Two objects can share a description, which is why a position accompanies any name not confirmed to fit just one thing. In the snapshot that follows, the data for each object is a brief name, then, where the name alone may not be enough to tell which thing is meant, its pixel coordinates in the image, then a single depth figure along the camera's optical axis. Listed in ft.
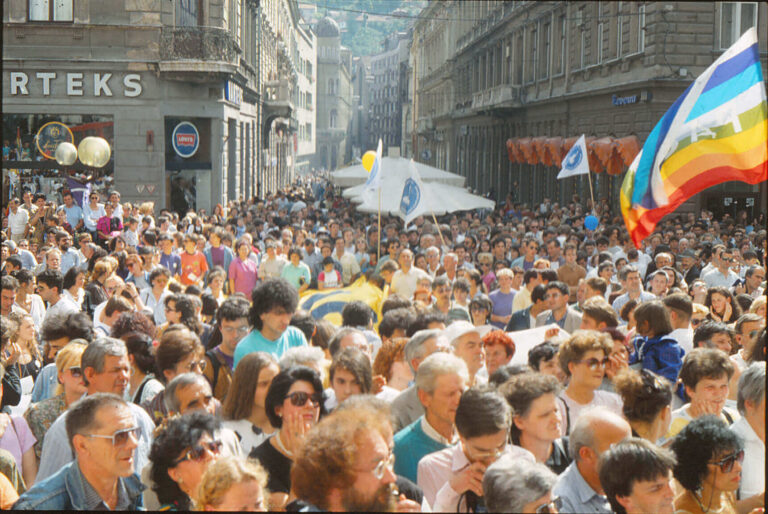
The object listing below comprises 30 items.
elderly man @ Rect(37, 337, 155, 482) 17.65
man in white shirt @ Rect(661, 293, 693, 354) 26.53
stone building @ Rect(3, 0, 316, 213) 81.82
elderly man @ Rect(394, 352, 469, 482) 17.39
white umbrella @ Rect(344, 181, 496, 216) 77.51
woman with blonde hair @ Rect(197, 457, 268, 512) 12.40
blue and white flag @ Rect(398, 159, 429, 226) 55.57
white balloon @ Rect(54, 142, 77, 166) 70.03
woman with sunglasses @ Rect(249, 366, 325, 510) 16.22
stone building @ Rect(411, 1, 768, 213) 90.68
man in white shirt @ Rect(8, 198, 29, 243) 55.57
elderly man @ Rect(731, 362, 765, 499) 17.67
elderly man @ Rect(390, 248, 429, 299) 39.52
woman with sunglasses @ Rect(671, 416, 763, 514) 15.53
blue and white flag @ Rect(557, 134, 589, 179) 64.13
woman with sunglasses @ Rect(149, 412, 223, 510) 14.69
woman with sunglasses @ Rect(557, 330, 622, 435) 20.65
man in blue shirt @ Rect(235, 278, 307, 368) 24.08
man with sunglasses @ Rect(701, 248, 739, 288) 40.65
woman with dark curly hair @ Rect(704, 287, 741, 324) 31.71
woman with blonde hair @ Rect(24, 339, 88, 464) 19.07
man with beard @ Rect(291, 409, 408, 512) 12.25
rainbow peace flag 25.50
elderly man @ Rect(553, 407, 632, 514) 15.51
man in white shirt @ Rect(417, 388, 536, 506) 15.15
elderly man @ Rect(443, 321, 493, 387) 22.89
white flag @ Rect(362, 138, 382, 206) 52.35
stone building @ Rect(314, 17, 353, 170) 444.55
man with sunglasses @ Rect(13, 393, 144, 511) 14.56
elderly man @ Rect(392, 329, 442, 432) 19.27
